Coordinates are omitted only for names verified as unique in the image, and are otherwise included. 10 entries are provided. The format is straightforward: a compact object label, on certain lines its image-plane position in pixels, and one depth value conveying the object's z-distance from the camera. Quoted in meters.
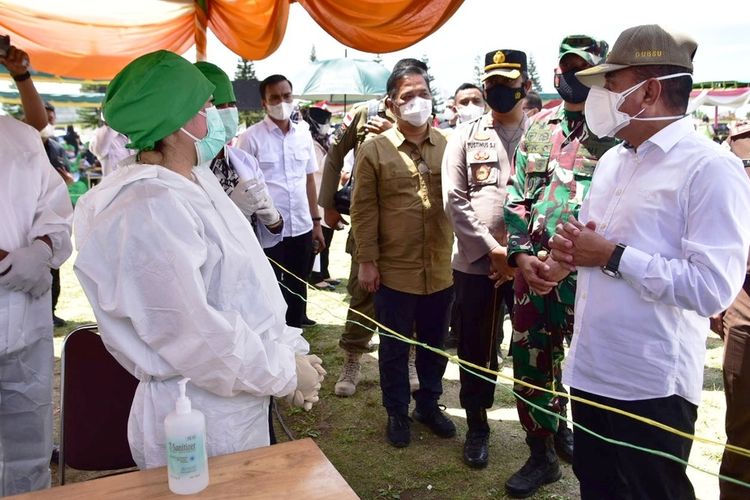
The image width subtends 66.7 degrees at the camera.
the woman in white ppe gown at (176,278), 1.49
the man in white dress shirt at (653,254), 1.70
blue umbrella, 10.16
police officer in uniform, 3.17
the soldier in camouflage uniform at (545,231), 2.71
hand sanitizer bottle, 1.31
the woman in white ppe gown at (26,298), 2.52
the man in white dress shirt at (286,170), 4.83
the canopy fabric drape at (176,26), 2.61
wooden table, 1.35
